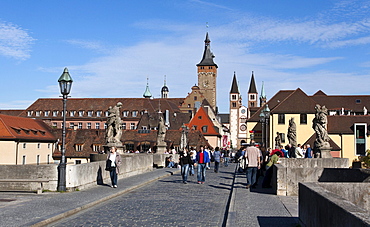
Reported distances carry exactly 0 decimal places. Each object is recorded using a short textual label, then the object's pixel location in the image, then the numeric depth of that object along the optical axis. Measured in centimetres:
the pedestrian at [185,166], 2016
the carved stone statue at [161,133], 3434
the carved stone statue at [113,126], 2438
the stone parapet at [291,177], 1405
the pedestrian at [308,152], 2391
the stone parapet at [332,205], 522
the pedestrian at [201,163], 2008
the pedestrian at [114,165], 1681
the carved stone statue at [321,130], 2617
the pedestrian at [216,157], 2873
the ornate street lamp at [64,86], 1600
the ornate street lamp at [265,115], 3625
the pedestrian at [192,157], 2524
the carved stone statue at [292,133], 3388
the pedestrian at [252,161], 1652
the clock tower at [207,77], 15338
